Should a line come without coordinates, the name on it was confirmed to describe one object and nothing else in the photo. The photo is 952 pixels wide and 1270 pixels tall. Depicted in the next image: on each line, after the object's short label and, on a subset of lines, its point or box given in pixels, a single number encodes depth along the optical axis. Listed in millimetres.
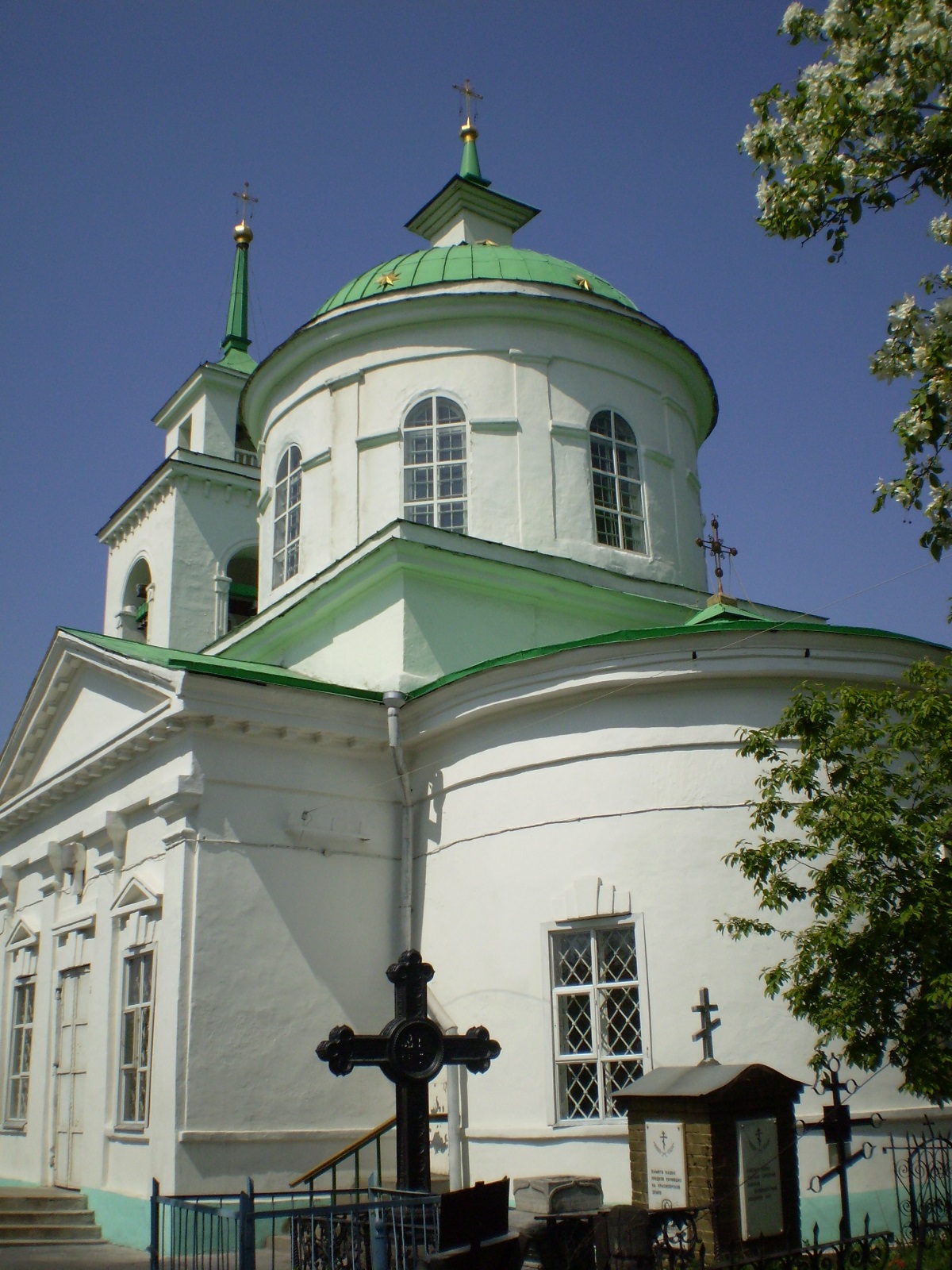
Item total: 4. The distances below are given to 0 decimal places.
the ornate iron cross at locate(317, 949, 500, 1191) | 7941
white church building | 11242
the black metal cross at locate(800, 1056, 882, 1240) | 9078
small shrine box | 8406
